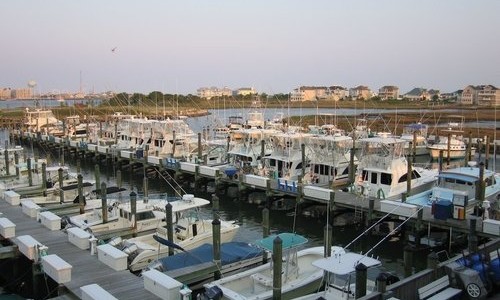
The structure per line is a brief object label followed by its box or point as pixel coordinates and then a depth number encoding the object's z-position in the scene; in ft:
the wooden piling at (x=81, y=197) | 79.10
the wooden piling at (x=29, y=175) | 98.22
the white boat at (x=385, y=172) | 86.38
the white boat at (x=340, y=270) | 40.68
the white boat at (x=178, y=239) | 60.54
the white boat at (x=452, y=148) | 162.81
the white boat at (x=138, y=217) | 70.30
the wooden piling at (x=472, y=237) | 48.87
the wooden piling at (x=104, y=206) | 72.23
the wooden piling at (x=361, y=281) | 38.34
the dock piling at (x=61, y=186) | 86.48
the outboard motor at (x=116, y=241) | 62.69
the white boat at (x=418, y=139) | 151.64
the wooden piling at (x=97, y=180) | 97.05
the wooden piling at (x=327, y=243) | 53.36
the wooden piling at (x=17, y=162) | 107.42
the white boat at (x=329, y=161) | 100.22
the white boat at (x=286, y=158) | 104.99
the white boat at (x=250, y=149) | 115.03
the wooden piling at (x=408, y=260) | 51.60
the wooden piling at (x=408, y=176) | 84.84
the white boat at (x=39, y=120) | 232.53
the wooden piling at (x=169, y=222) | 60.70
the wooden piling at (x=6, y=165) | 110.42
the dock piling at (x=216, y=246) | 51.78
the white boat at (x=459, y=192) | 70.95
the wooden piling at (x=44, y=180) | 92.63
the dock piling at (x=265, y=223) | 62.08
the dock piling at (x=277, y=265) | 43.65
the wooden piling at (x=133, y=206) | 68.80
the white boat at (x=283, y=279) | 47.43
